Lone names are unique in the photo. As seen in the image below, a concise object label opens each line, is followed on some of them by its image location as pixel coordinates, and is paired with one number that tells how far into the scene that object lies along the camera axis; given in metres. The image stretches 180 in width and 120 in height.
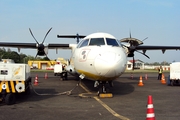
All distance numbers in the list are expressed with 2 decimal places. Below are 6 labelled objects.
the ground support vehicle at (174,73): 17.64
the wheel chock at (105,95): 10.88
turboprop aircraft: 9.62
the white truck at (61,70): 23.36
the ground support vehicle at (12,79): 9.14
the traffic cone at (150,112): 4.58
